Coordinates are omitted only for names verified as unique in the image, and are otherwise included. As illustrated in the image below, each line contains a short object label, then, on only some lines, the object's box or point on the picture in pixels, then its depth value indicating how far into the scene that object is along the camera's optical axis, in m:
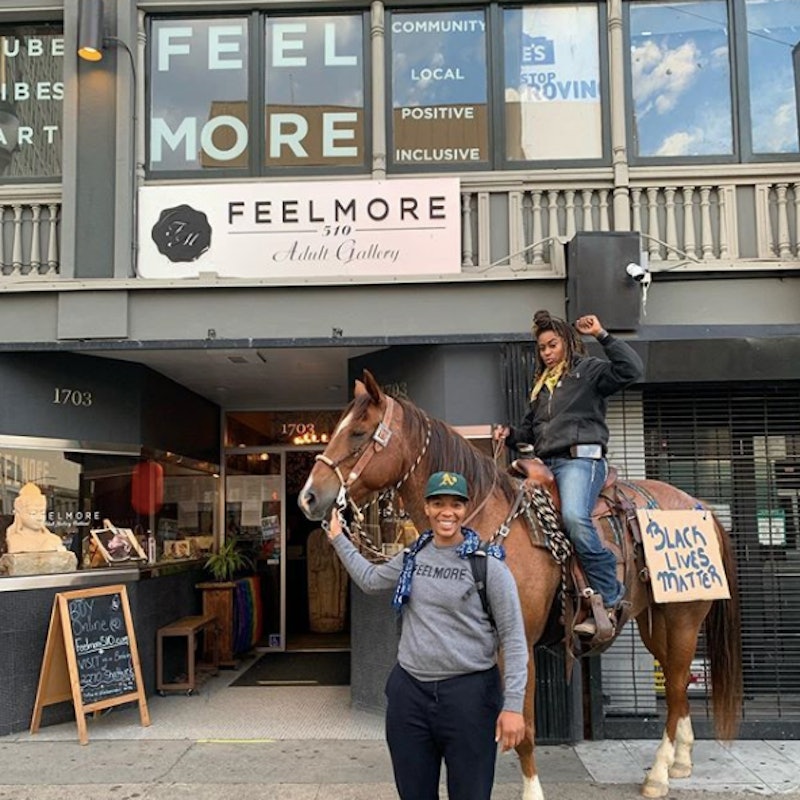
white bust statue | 6.98
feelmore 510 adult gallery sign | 6.98
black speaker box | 6.55
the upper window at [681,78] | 7.25
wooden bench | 7.88
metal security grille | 6.80
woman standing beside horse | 3.29
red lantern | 7.91
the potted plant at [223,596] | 9.09
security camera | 6.41
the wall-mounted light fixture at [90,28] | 6.96
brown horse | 4.17
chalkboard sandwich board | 6.64
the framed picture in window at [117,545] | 7.50
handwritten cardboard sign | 5.18
